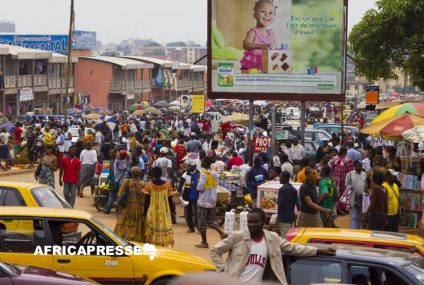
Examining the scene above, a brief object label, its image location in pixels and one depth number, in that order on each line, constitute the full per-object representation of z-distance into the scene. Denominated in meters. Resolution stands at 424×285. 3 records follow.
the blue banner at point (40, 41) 86.94
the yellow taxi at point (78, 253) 10.23
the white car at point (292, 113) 62.08
